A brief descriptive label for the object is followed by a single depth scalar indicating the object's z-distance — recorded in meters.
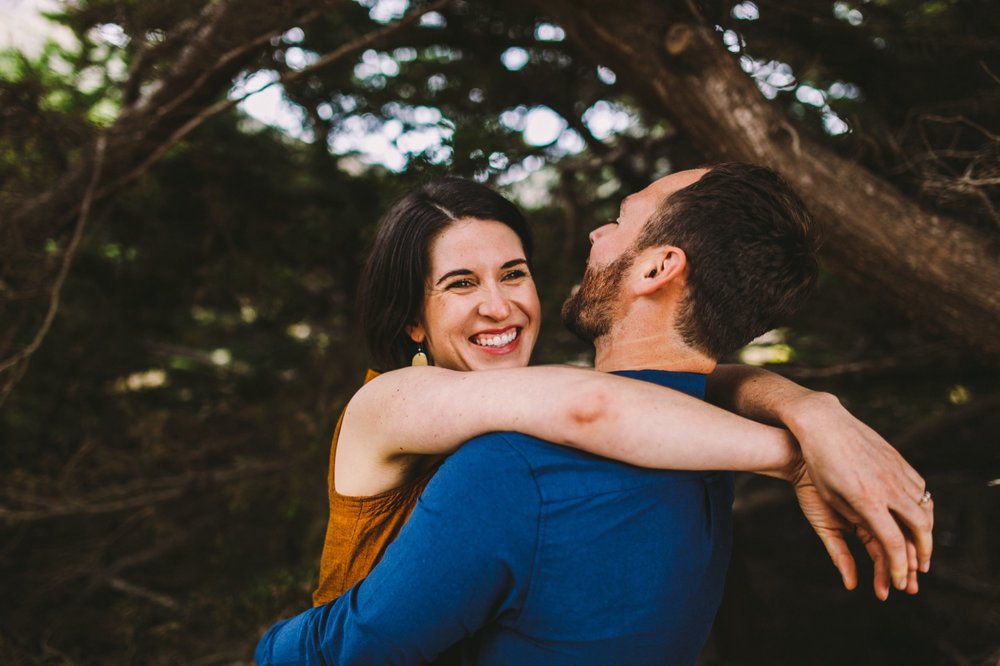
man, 1.41
